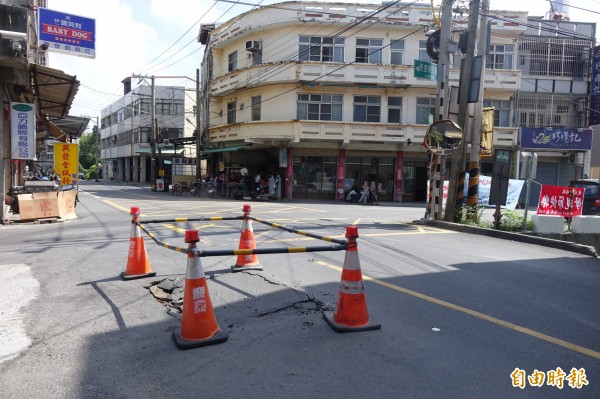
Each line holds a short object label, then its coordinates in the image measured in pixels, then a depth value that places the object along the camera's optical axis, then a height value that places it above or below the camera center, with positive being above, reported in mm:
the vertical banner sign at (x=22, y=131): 13258 +987
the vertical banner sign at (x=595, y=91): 25312 +5175
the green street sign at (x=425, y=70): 14336 +3473
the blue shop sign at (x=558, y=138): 26117 +2510
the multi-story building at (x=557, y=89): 27031 +5610
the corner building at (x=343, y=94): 26812 +5030
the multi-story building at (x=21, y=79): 11508 +2702
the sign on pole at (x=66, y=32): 15555 +4801
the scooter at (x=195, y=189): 30594 -1441
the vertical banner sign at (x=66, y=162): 19188 +103
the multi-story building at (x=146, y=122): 50562 +5466
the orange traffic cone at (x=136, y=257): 6461 -1333
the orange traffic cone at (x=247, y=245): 7039 -1208
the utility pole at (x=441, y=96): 13789 +2559
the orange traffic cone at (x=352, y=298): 4445 -1271
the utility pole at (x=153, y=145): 35750 +1761
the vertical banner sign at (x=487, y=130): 14594 +1575
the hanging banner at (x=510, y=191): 20188 -639
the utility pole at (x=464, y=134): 13203 +1294
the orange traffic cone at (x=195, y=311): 4074 -1333
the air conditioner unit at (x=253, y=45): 27984 +7964
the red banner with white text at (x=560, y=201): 11586 -569
